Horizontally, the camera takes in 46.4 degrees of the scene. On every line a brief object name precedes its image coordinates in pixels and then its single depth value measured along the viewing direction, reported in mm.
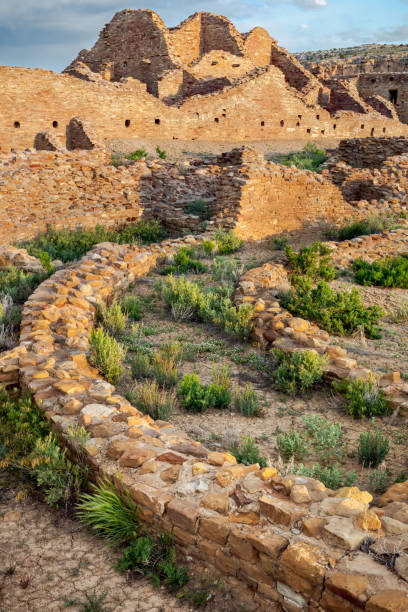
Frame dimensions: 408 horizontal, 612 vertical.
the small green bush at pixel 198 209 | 12531
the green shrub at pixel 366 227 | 11396
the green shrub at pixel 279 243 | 10906
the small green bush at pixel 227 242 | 9977
